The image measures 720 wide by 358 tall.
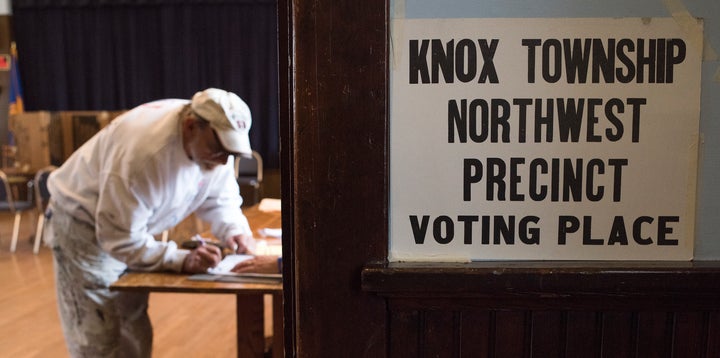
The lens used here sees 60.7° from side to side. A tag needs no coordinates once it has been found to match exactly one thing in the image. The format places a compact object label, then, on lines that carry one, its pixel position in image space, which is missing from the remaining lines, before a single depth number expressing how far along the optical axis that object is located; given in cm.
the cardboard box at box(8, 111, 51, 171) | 639
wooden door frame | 70
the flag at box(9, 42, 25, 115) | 764
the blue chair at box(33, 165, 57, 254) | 489
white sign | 71
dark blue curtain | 721
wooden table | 182
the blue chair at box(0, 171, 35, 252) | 492
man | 202
